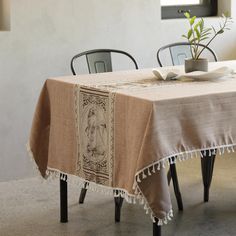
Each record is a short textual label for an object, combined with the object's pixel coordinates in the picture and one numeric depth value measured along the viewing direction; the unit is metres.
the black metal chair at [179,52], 5.46
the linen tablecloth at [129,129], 3.50
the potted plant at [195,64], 4.47
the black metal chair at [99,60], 5.13
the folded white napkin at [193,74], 4.23
